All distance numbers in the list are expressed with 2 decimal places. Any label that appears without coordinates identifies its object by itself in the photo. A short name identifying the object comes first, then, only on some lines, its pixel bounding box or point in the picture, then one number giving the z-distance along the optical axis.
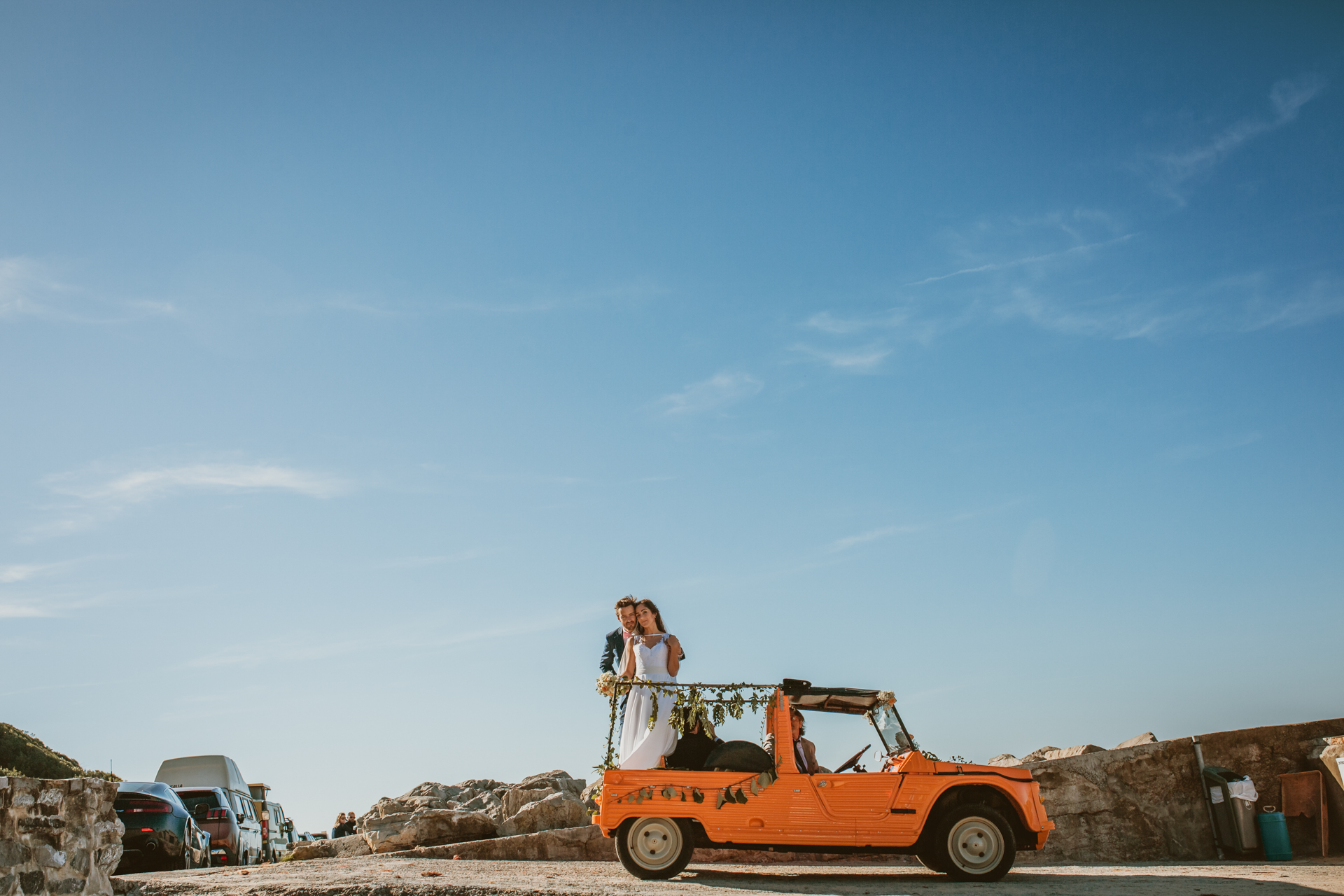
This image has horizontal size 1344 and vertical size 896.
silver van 14.38
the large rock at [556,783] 19.84
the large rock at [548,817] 14.23
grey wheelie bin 11.21
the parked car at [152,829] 11.32
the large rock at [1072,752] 13.63
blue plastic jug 11.02
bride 9.48
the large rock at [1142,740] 12.43
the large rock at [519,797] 16.16
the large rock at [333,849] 14.01
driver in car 9.14
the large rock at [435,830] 13.35
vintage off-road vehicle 8.76
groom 10.47
